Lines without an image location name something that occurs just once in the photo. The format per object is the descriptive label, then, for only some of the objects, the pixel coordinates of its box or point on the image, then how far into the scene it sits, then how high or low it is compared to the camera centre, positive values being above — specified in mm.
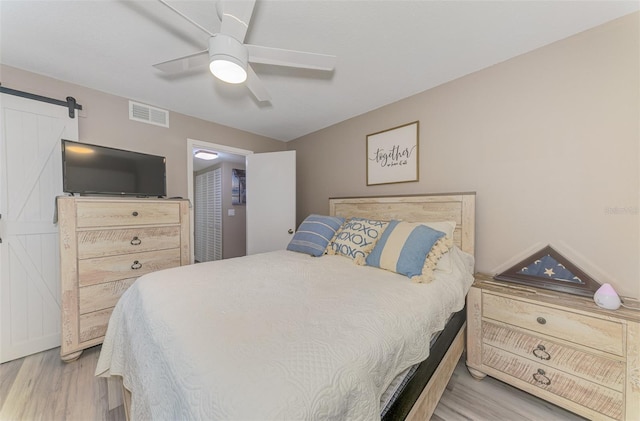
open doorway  4518 -98
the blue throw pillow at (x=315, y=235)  2119 -277
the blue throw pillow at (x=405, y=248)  1528 -303
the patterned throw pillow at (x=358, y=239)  1894 -287
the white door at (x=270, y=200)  3252 +83
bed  616 -469
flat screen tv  1894 +327
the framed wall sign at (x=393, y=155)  2299 +530
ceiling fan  1129 +873
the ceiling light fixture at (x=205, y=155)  3793 +881
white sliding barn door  1828 -124
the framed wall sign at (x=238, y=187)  4609 +391
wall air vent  2391 +995
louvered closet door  4633 -206
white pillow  1557 -218
